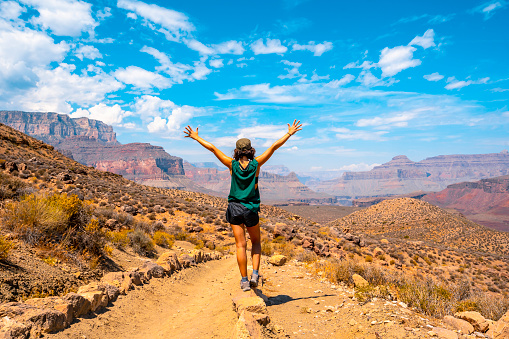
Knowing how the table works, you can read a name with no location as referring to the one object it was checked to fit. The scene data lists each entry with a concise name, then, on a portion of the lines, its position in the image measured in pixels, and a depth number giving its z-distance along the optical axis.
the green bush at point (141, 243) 9.30
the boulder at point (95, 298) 3.93
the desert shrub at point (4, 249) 4.00
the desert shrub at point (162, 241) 11.38
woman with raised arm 4.51
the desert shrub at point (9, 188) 8.14
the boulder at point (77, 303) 3.54
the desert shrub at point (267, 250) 12.47
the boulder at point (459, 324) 3.50
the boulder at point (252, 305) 3.82
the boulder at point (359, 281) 5.47
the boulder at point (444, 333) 3.03
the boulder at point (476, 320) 3.67
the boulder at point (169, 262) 7.19
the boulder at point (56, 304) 3.28
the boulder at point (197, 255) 9.55
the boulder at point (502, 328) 3.26
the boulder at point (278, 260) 9.02
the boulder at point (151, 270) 6.23
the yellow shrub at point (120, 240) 8.54
